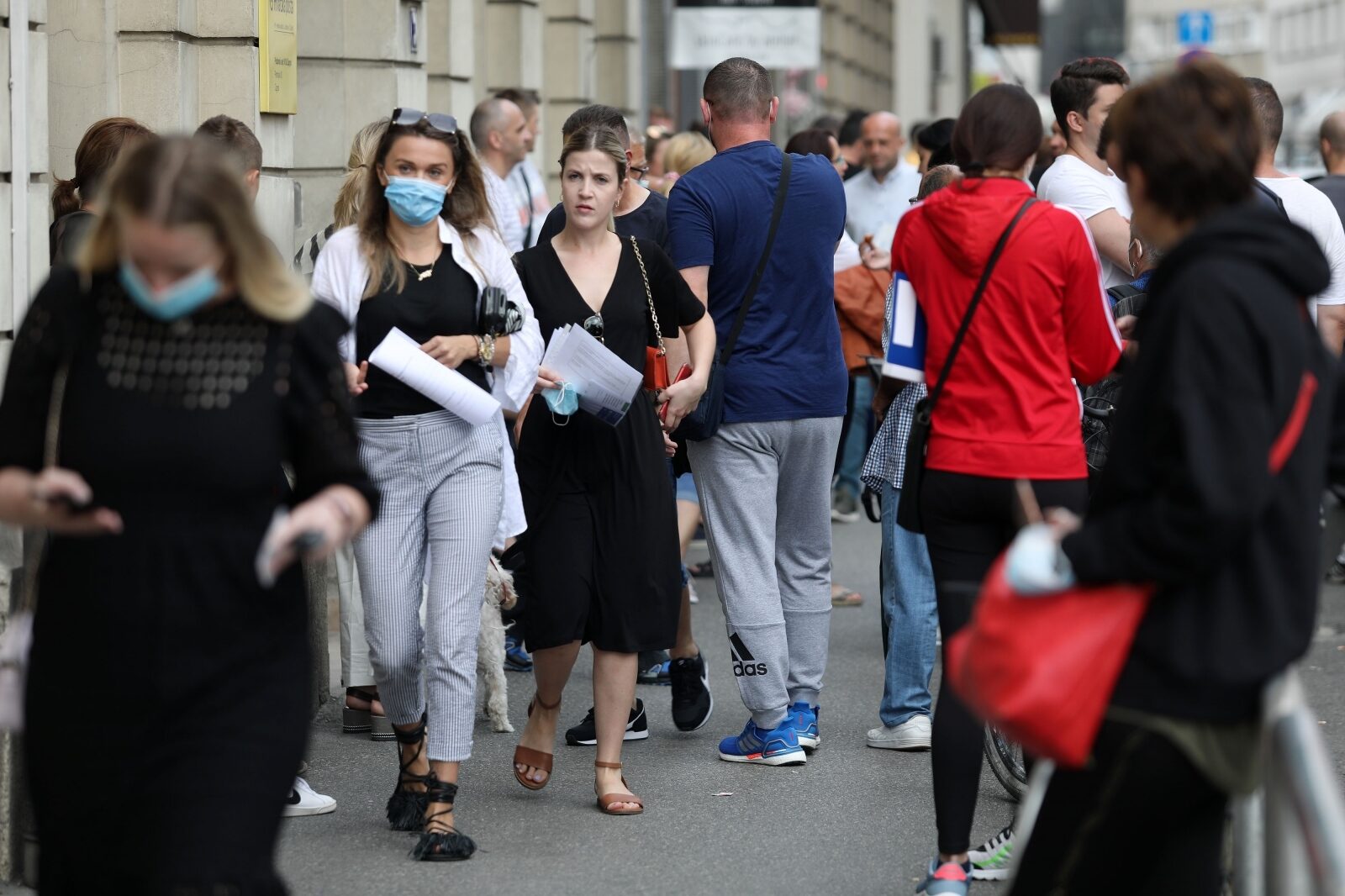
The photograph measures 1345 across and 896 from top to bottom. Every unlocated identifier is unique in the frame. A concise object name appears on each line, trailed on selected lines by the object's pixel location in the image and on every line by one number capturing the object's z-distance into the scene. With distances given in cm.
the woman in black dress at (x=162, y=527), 611
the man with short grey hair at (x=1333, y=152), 1767
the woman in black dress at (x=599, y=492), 1145
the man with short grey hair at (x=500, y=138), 2155
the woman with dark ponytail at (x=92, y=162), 1136
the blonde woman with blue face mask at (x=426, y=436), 1051
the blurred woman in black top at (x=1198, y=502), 594
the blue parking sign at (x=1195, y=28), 17362
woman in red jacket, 919
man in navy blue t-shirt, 1239
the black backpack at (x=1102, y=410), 1196
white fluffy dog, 1304
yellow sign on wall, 1770
